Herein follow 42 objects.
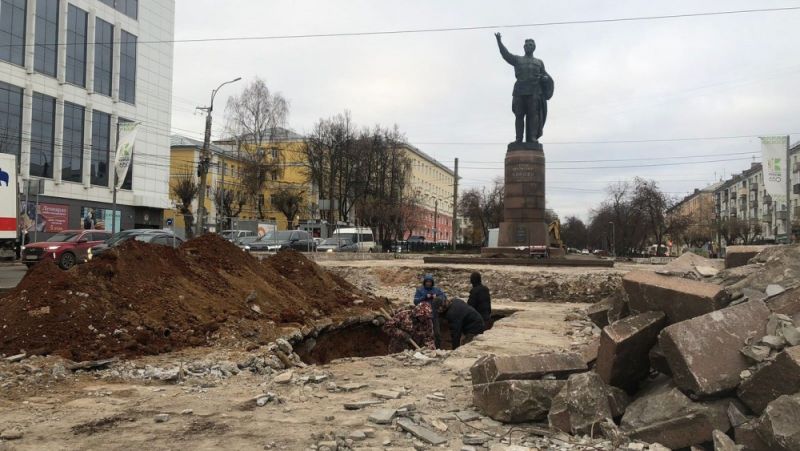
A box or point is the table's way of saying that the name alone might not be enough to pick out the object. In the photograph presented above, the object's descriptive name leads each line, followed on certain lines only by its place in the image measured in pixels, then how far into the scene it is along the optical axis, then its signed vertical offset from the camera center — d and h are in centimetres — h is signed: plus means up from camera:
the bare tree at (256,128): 4735 +900
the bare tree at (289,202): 5431 +357
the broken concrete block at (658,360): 453 -86
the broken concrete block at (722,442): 367 -120
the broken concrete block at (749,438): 364 -117
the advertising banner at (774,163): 2641 +391
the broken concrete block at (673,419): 388 -115
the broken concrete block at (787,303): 451 -41
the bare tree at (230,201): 5362 +360
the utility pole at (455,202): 4620 +331
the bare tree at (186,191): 5081 +412
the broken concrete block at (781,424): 340 -101
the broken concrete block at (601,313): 660 -75
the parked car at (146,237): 2014 +2
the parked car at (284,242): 2989 -8
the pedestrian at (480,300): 1032 -98
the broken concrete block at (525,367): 481 -100
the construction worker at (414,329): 958 -141
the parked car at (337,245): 3372 -23
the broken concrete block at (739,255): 754 -7
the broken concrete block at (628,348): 457 -79
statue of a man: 2381 +640
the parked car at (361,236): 3844 +39
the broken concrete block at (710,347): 398 -68
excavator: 2219 -21
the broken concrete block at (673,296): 459 -38
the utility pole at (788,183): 2698 +308
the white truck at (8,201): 1909 +109
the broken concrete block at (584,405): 429 -117
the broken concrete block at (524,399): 459 -119
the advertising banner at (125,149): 2698 +401
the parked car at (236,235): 2891 +25
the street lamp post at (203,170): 2892 +338
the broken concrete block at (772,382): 365 -83
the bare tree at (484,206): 6600 +434
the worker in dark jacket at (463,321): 957 -124
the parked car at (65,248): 1945 -41
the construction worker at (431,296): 975 -87
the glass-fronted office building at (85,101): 3434 +877
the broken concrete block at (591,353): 539 -98
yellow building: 5341 +657
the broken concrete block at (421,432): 428 -140
